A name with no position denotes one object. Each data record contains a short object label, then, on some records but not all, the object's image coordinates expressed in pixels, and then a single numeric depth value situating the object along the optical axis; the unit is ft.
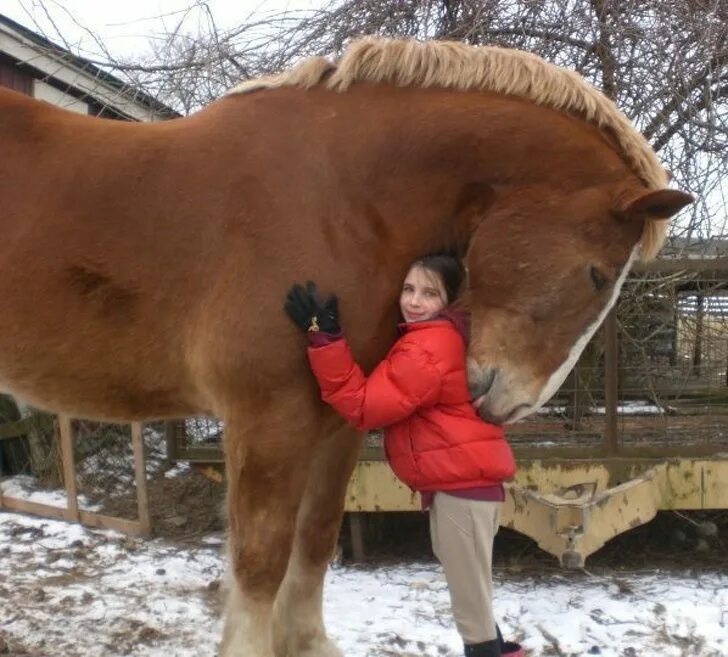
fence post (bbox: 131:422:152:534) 15.81
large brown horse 7.03
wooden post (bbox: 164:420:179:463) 14.57
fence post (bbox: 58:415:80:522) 16.40
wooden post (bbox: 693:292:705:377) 15.06
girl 6.96
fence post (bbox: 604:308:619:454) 13.76
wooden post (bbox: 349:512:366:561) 14.62
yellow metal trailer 12.21
